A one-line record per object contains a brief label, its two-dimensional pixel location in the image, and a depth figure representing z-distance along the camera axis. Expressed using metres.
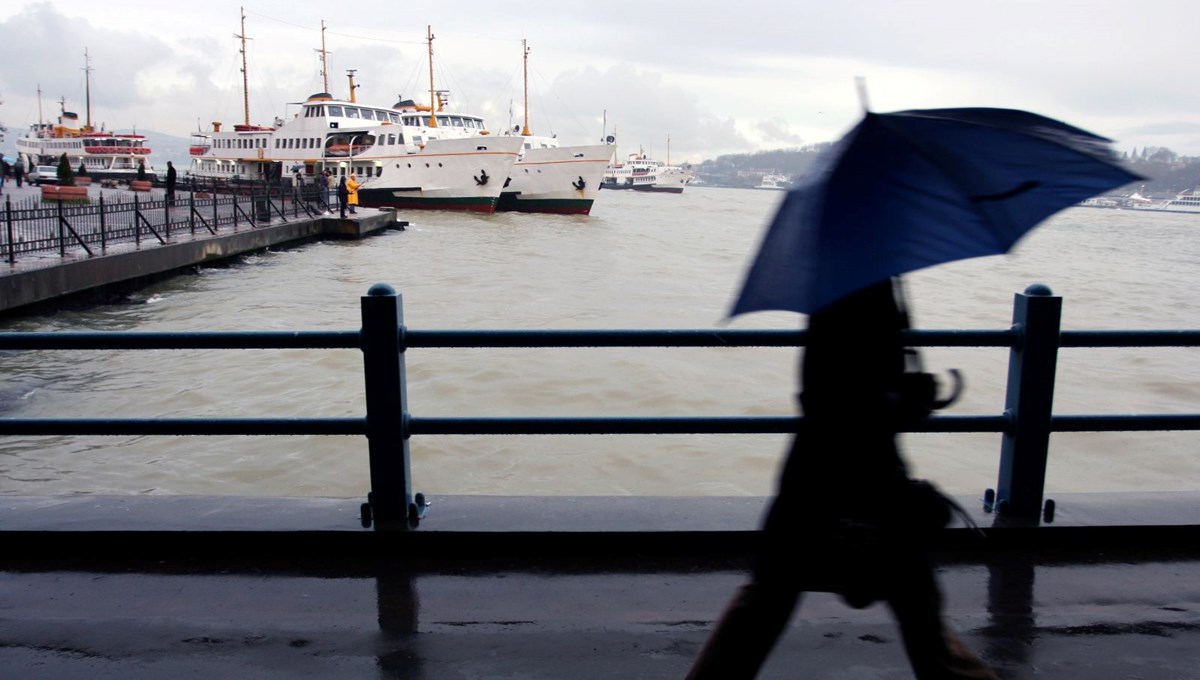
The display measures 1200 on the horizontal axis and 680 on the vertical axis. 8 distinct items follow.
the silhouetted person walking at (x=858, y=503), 2.25
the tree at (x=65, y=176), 49.22
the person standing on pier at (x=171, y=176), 41.56
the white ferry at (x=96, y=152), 98.56
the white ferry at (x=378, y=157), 54.91
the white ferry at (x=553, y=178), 57.16
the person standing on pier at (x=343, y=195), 40.97
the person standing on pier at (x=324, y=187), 45.41
